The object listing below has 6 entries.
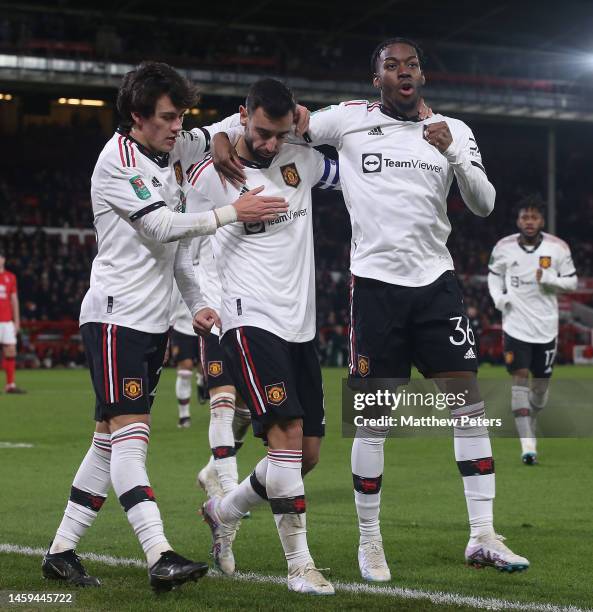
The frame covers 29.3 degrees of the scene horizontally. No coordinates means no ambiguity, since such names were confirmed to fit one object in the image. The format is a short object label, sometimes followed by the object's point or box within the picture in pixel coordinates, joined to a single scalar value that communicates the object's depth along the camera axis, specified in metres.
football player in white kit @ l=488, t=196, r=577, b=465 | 10.44
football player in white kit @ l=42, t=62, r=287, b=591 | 4.82
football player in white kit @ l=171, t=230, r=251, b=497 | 7.04
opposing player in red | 18.67
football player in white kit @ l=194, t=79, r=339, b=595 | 4.91
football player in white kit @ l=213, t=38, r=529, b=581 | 5.41
